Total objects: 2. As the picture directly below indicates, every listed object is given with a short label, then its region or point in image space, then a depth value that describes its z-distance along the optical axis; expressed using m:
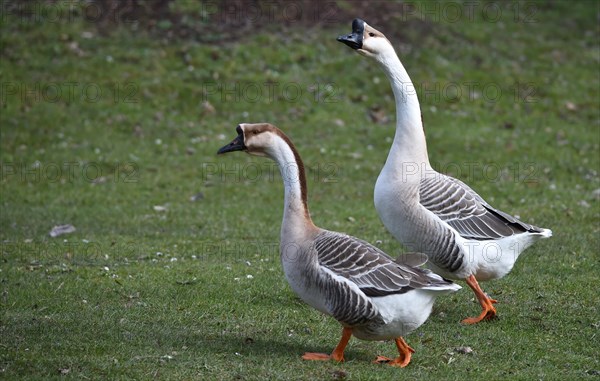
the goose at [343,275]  13.02
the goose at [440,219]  16.02
